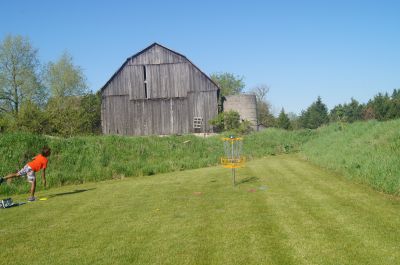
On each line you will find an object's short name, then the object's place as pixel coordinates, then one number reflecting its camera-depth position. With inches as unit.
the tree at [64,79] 2434.8
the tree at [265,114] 3236.5
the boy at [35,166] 562.6
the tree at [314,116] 3983.8
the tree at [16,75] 2175.2
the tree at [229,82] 4126.5
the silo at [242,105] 1788.9
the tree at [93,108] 2167.8
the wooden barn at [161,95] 1615.4
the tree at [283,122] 3021.7
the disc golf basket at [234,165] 572.2
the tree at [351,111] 4229.8
